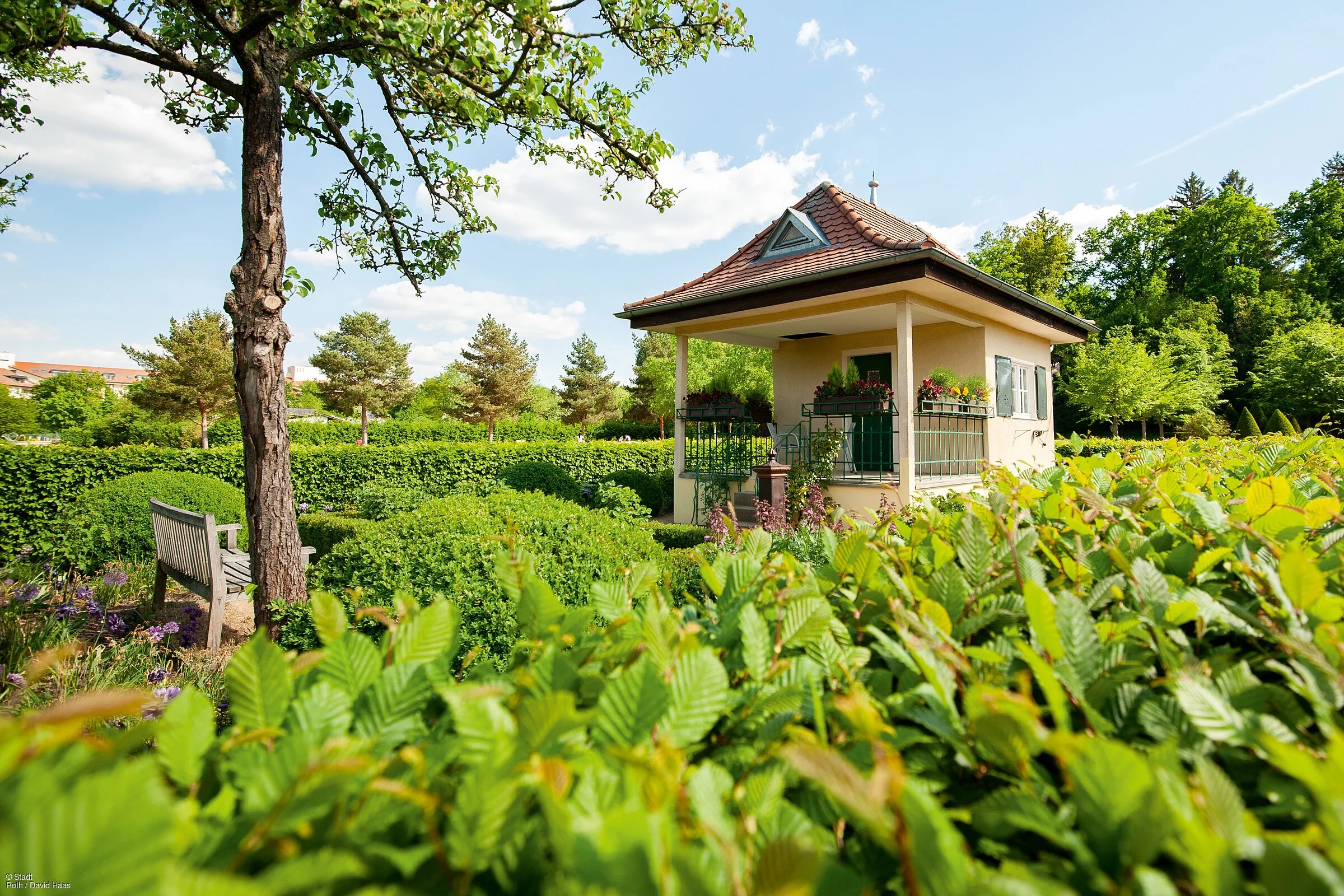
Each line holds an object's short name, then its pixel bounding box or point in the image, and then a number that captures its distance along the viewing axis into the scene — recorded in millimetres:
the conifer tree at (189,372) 26859
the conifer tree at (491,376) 42094
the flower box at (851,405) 8703
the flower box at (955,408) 8945
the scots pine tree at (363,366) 39344
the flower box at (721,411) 10383
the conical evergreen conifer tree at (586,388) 47125
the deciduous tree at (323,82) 3971
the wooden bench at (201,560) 4996
